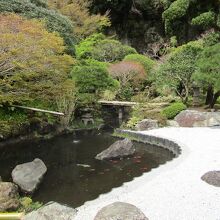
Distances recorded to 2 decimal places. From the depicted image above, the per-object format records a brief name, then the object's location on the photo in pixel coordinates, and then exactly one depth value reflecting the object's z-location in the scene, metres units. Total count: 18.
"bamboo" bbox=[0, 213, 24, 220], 1.63
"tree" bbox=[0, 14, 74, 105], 6.25
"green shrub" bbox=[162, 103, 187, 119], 10.41
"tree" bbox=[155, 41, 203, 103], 10.76
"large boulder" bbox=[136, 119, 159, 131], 9.93
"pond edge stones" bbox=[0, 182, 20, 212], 4.21
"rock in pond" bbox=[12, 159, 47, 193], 5.29
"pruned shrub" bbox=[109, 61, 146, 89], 13.47
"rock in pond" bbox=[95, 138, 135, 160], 7.14
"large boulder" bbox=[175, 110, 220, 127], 9.58
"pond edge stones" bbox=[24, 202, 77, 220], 3.70
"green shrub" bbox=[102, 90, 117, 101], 12.73
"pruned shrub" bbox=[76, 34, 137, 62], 16.31
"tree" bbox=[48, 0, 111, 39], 17.77
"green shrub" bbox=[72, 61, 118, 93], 11.03
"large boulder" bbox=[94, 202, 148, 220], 3.43
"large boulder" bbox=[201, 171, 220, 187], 4.65
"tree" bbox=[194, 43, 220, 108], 9.50
